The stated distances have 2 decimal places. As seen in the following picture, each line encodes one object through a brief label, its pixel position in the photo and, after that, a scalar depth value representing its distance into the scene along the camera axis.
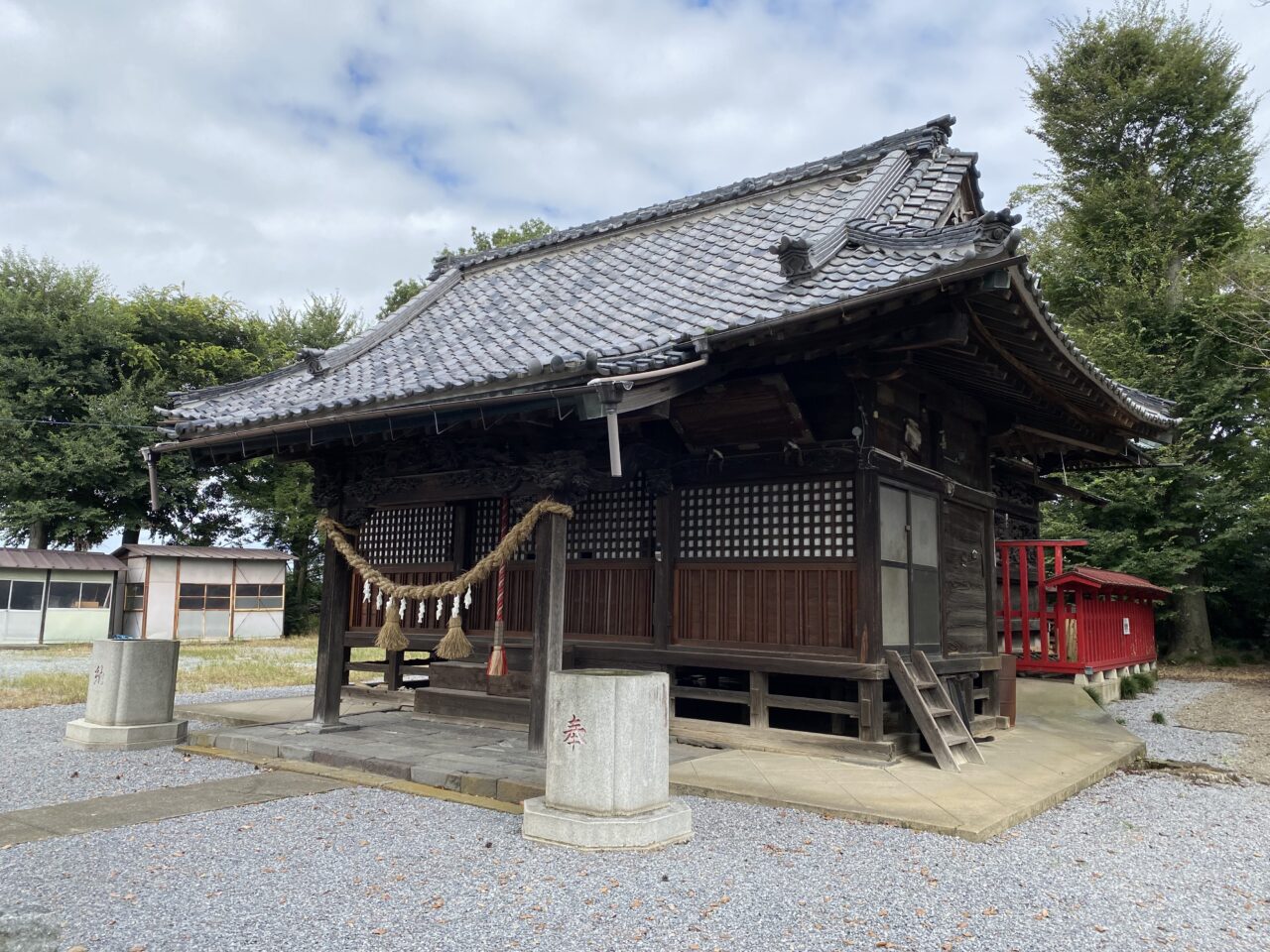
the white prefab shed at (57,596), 23.97
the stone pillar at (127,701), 8.22
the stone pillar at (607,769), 4.78
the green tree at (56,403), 27.05
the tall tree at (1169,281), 18.23
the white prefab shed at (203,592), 26.14
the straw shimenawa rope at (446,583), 6.84
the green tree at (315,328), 33.84
